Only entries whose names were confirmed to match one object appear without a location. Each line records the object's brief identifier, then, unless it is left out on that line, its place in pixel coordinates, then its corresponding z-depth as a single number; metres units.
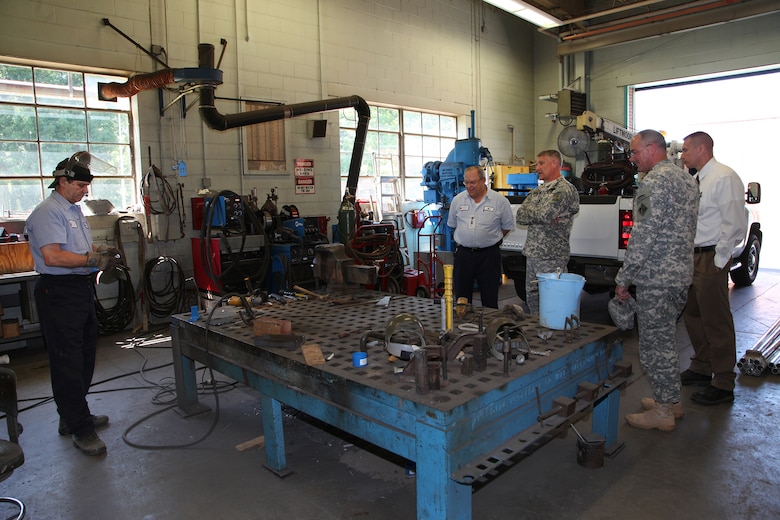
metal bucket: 2.47
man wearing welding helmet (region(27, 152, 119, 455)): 2.69
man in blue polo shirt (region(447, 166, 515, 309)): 4.29
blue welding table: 1.61
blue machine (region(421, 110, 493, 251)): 7.24
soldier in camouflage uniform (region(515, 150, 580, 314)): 3.75
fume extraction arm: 4.93
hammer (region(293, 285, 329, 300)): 3.38
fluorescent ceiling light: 6.84
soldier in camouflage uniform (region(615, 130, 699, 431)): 2.64
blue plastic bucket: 2.39
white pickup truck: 4.39
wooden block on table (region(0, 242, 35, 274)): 4.43
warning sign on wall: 6.68
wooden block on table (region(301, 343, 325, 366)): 2.04
